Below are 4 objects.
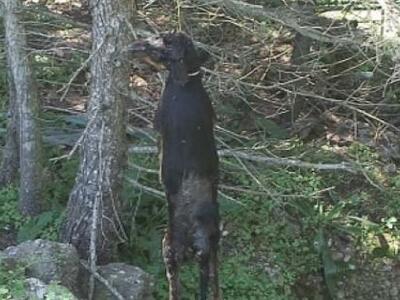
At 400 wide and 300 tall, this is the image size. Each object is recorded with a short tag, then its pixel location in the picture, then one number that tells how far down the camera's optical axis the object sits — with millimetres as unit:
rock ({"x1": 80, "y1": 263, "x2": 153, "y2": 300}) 10187
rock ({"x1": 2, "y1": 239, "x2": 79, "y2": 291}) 9312
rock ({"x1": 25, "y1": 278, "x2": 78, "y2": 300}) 8195
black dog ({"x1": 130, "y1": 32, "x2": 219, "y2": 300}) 8406
